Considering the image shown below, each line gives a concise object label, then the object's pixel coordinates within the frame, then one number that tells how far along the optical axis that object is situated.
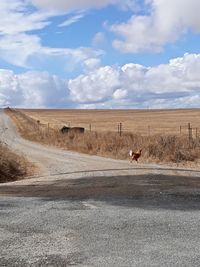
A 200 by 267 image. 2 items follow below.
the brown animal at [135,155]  26.62
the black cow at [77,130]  43.94
